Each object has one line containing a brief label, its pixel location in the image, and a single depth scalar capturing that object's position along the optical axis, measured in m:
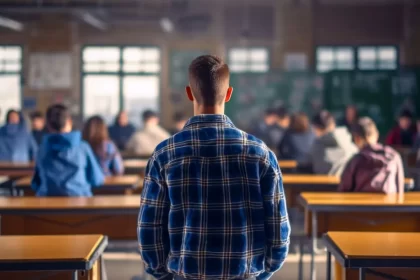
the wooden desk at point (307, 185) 5.34
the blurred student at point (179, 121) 9.37
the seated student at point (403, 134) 10.27
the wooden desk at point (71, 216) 3.74
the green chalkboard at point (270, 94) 12.26
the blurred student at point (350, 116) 11.21
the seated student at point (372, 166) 4.25
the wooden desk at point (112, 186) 5.23
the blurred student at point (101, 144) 5.82
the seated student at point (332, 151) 6.31
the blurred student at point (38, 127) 9.41
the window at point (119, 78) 12.62
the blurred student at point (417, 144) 8.91
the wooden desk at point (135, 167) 7.04
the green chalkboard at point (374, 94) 12.09
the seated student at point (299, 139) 7.99
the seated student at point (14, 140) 8.32
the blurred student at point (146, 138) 8.41
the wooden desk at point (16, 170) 7.00
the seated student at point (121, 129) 10.95
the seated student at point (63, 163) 4.16
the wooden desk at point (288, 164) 6.84
